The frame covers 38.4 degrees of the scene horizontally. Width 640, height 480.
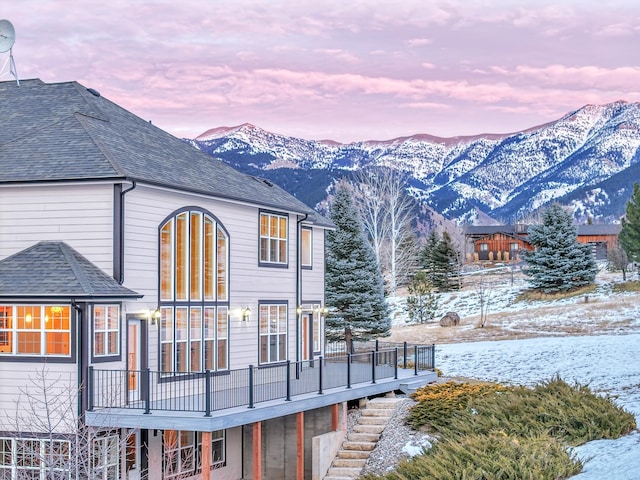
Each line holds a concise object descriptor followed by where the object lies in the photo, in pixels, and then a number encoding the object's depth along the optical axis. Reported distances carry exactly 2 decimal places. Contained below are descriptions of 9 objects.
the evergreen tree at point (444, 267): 74.00
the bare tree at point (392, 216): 62.75
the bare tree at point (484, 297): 49.82
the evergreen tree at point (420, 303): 57.72
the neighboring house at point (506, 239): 105.88
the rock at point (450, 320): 51.69
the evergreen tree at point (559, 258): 57.34
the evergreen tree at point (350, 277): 41.00
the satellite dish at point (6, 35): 26.56
